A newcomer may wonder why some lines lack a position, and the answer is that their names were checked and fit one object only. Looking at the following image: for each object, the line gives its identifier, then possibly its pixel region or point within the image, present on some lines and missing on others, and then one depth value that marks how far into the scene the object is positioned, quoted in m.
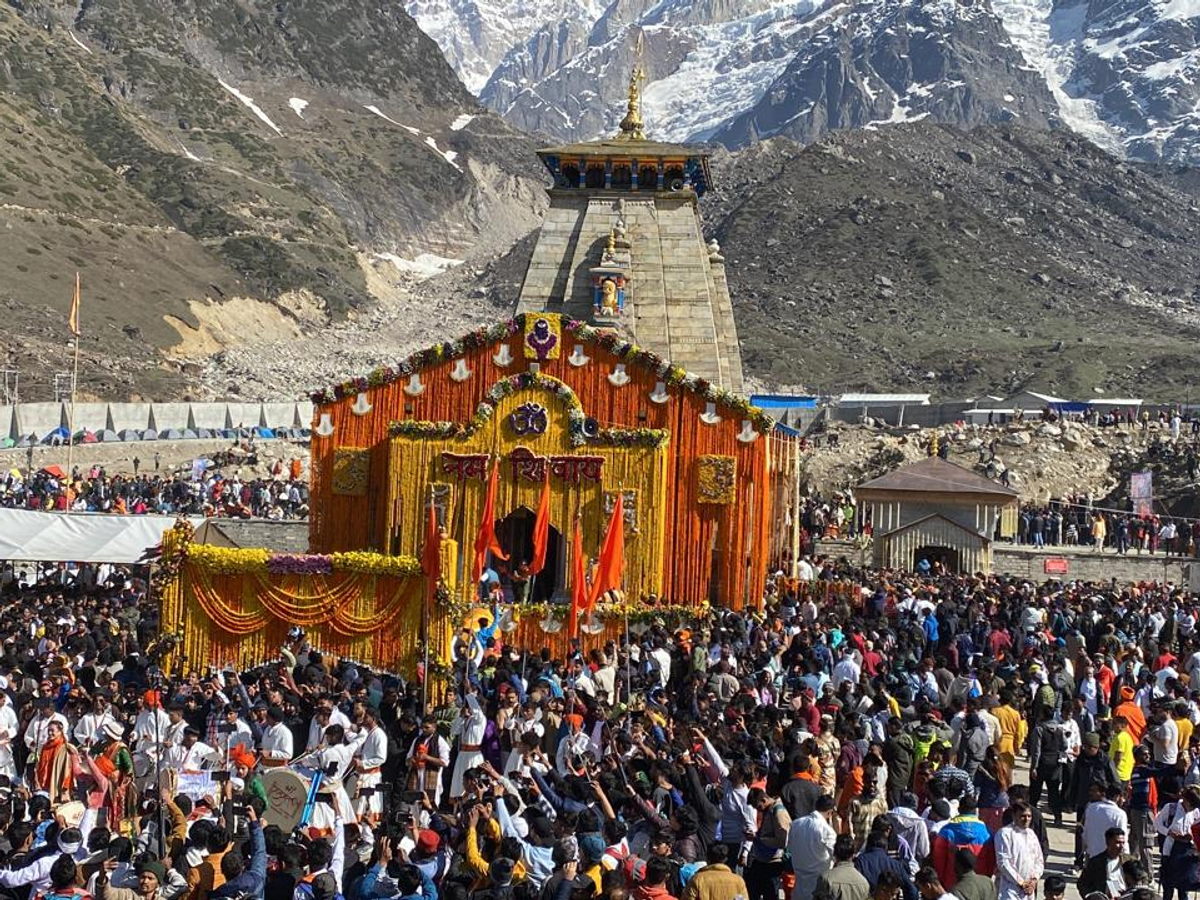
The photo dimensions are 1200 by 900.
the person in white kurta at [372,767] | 15.20
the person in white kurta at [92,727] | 16.34
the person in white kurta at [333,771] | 14.32
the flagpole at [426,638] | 20.61
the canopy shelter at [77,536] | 28.92
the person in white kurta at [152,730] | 16.05
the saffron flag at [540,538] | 26.45
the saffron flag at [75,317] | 44.84
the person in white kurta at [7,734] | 16.42
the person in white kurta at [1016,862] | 12.04
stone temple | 33.62
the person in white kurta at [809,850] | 12.12
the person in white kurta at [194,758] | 15.34
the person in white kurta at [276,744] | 15.65
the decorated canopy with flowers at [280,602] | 23.23
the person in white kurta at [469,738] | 15.59
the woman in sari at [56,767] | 15.62
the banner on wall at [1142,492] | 44.44
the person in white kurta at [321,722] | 15.73
